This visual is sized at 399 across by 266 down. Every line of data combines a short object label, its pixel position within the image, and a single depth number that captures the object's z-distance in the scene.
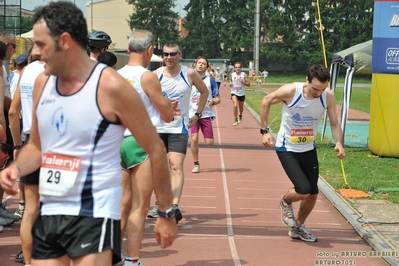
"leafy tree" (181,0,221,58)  102.94
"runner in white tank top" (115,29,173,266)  5.95
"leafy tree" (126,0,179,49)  107.19
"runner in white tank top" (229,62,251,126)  23.16
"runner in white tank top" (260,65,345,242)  7.86
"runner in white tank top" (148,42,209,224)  8.20
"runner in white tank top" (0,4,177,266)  3.58
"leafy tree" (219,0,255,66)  99.25
